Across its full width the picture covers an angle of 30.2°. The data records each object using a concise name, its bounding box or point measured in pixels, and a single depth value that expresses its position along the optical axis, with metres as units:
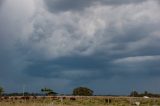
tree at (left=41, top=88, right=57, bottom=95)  63.90
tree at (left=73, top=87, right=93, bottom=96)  70.18
